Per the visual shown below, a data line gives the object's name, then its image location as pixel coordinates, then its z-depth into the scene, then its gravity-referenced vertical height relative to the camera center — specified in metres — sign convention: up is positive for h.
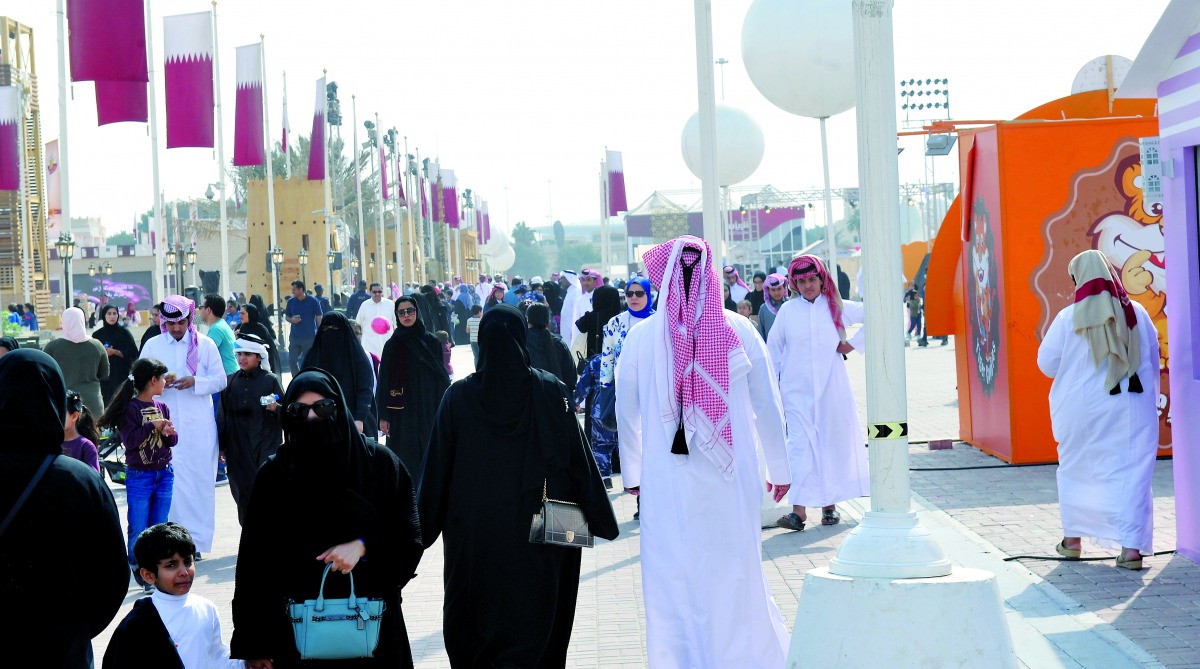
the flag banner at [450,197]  61.47 +5.90
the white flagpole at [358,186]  46.37 +4.98
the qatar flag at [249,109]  28.23 +4.74
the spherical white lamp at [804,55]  15.48 +2.96
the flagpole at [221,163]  28.95 +3.86
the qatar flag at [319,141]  35.50 +5.22
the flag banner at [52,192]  62.41 +6.91
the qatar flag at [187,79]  23.78 +4.49
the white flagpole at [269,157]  29.04 +4.20
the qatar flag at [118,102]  21.42 +3.73
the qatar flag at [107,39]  20.66 +4.59
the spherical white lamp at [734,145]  28.47 +3.63
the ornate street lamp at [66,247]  26.43 +1.87
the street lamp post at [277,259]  37.39 +2.16
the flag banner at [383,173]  47.80 +5.48
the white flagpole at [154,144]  26.39 +3.78
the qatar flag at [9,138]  28.02 +4.26
